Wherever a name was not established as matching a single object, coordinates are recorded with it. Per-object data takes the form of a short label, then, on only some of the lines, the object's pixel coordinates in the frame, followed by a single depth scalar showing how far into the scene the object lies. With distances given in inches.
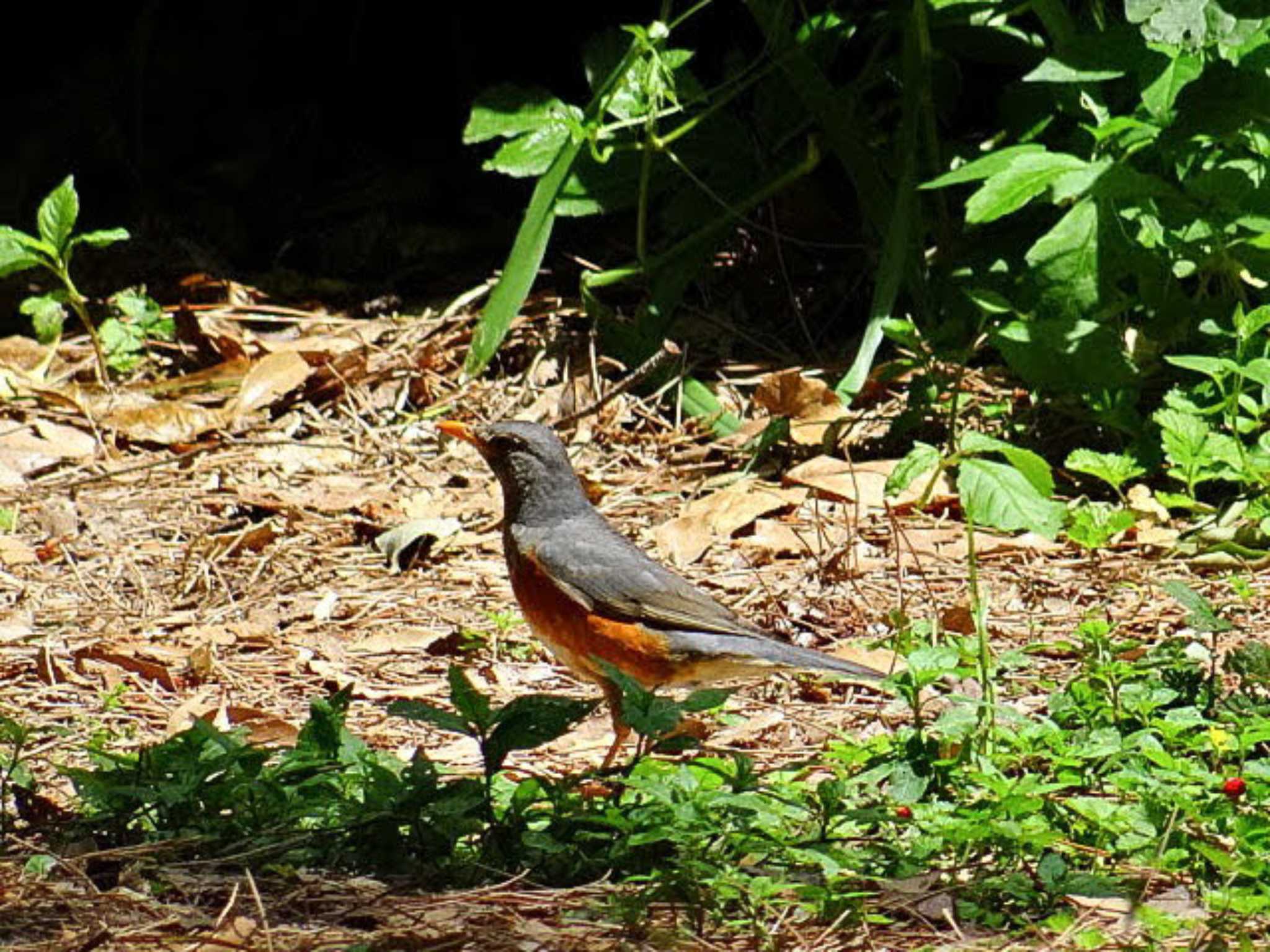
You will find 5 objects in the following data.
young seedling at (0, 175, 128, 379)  509.7
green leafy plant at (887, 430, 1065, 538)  409.7
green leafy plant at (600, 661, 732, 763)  259.8
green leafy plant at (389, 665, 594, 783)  260.8
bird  350.9
